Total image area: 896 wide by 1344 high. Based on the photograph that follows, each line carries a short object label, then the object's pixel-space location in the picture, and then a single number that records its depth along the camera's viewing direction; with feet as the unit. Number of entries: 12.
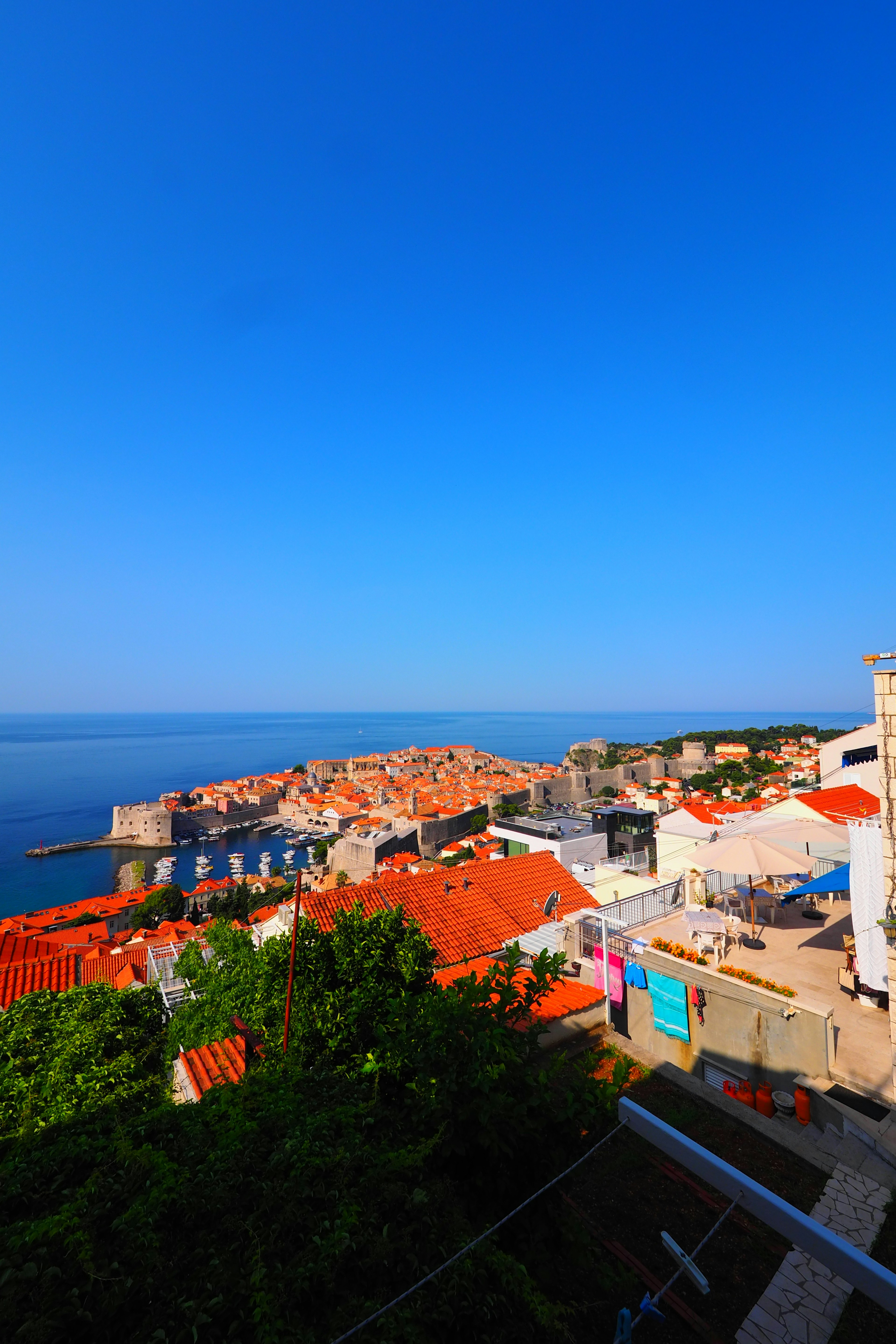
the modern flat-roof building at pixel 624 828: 70.23
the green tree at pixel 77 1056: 15.64
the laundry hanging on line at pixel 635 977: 23.17
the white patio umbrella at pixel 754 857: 24.94
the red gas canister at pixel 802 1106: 17.29
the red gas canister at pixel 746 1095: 18.62
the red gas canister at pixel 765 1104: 18.20
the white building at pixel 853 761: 51.55
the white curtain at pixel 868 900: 18.04
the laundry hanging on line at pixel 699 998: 21.16
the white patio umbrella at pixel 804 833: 27.84
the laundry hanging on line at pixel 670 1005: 21.68
